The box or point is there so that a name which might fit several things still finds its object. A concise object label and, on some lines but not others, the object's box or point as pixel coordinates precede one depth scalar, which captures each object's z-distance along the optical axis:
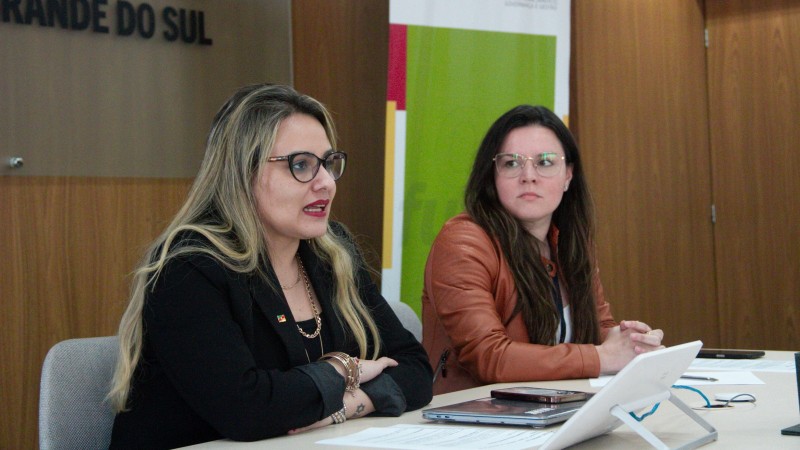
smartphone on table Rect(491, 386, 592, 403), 3.02
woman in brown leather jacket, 3.43
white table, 2.82
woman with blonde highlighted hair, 2.97
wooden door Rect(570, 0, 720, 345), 6.30
